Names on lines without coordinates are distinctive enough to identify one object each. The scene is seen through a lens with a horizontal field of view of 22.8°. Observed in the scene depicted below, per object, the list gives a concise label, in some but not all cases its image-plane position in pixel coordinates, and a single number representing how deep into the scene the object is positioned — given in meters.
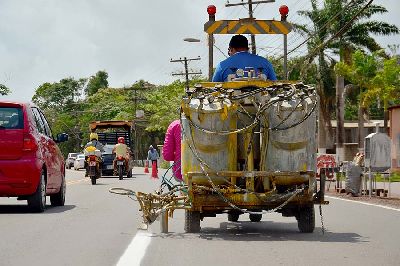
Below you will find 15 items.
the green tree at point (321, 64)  56.97
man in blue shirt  13.26
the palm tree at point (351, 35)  56.00
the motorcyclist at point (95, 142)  38.89
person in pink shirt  13.51
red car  16.42
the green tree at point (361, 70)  58.34
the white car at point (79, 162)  72.58
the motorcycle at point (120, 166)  40.34
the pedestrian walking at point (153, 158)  41.53
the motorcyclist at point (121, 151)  41.09
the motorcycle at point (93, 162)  33.84
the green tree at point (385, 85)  62.03
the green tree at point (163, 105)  100.50
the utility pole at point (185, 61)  82.06
